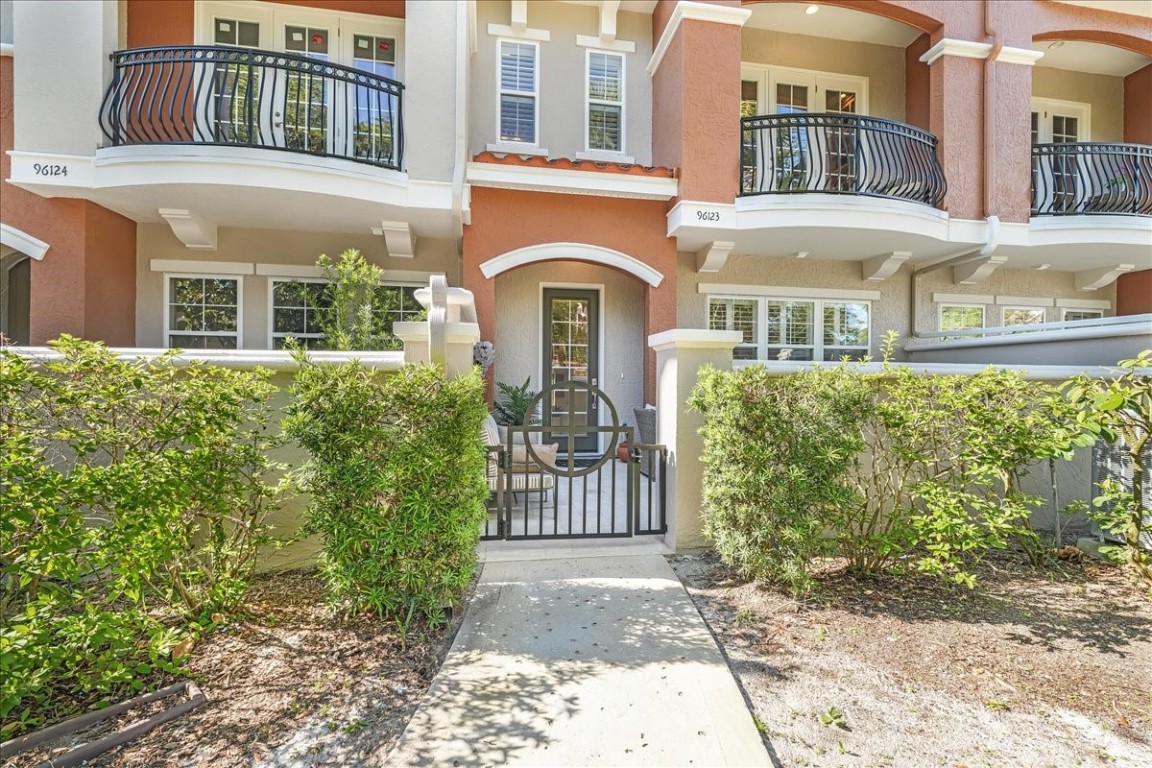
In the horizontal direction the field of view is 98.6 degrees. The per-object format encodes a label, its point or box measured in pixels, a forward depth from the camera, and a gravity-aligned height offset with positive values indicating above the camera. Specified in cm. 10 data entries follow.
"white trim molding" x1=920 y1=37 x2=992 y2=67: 740 +510
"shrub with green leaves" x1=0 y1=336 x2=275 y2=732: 206 -63
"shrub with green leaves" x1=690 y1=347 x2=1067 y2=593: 339 -52
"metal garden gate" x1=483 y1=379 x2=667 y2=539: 422 -111
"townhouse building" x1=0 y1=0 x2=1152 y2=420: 588 +287
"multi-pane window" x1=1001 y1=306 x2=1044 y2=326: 917 +135
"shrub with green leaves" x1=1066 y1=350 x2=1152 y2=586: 351 -34
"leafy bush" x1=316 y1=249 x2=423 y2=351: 628 +104
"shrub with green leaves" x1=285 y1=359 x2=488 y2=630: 286 -59
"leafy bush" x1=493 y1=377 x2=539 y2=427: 704 -32
